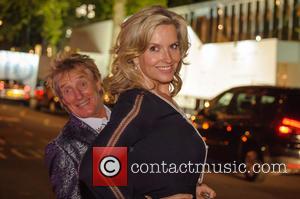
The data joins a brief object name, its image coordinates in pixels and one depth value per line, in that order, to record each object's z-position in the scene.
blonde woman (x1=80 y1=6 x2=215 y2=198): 1.58
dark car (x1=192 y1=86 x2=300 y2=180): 8.02
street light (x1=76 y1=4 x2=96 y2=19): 27.12
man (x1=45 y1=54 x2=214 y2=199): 1.92
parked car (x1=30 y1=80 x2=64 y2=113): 21.46
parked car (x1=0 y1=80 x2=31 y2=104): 25.77
